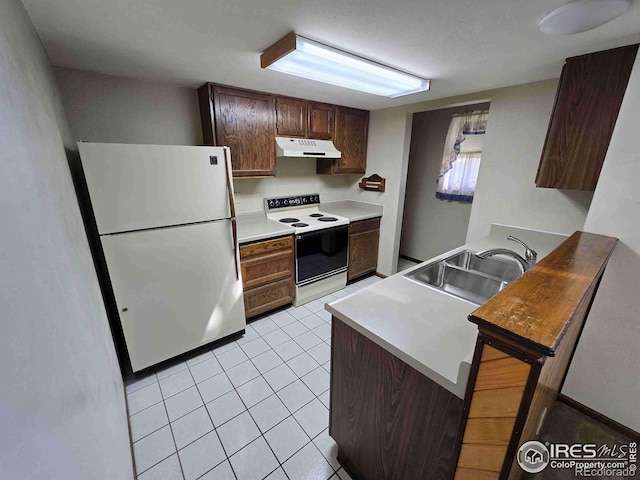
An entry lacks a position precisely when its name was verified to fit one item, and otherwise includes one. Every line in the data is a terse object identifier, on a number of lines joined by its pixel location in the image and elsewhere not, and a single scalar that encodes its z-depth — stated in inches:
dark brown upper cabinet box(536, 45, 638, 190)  57.2
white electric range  106.3
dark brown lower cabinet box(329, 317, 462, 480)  34.1
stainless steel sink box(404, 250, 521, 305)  61.2
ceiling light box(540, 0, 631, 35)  38.8
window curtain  121.6
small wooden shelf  130.2
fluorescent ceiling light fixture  53.5
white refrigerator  61.3
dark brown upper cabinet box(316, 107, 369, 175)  120.5
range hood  100.1
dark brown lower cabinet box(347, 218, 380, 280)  124.9
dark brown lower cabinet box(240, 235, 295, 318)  93.0
